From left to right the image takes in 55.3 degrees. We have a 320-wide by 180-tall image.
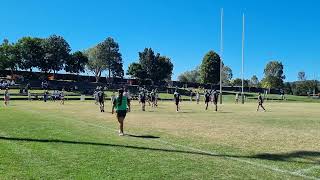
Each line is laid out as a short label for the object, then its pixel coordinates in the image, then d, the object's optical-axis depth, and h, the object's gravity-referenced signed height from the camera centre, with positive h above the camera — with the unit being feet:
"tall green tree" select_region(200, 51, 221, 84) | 284.14 +22.40
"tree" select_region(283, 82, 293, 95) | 316.14 +5.31
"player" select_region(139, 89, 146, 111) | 85.68 -1.87
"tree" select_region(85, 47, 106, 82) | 300.84 +28.34
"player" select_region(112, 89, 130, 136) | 39.97 -1.98
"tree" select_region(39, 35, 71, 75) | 256.36 +31.96
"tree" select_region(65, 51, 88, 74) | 275.65 +25.87
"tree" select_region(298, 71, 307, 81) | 401.90 +24.03
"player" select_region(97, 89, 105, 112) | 75.83 -1.89
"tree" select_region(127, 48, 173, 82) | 299.20 +25.56
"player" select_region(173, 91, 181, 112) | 83.83 -1.47
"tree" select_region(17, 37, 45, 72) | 246.09 +30.42
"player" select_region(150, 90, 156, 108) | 104.44 -2.57
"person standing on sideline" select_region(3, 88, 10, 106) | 98.69 -2.83
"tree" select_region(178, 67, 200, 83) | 422.92 +19.87
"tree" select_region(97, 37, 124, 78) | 299.82 +35.33
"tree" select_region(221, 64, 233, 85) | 410.88 +23.84
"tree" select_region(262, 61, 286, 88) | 329.85 +20.04
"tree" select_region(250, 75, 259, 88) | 410.44 +17.22
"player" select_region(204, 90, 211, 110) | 93.06 -1.51
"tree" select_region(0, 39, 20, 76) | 231.90 +26.10
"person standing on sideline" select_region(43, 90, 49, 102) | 128.65 -2.82
